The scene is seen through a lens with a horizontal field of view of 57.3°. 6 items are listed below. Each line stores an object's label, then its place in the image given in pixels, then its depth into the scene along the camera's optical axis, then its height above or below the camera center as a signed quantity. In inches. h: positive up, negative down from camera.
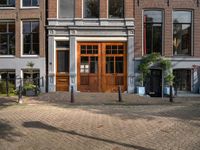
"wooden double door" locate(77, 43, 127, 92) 451.8 +17.6
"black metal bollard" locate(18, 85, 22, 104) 328.2 -43.1
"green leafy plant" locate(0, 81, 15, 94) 419.9 -36.6
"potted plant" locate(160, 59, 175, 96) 441.9 -2.2
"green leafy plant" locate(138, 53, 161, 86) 441.0 +22.1
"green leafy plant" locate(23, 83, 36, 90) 392.3 -28.2
